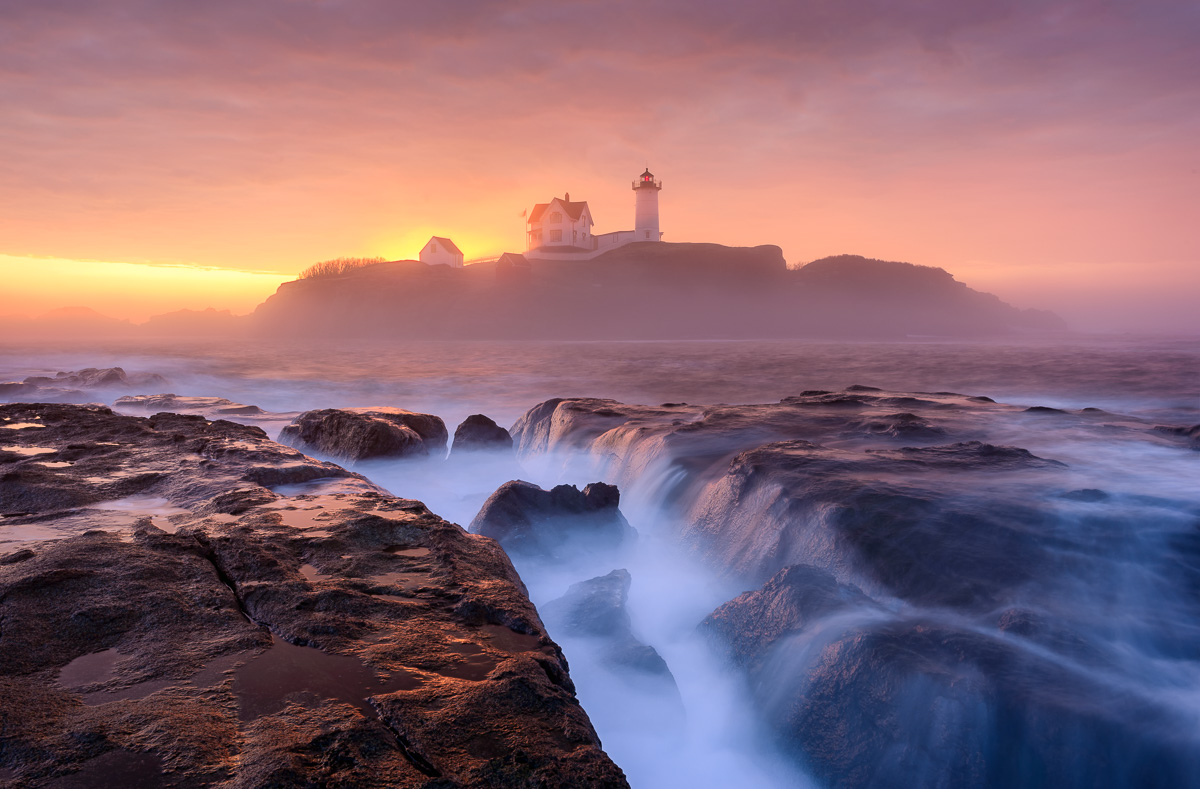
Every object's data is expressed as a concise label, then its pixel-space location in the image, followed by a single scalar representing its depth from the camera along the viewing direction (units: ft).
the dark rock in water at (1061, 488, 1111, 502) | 16.16
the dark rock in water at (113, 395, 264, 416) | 36.76
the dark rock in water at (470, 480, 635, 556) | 18.28
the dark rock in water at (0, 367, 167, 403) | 47.42
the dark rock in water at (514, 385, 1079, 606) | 13.37
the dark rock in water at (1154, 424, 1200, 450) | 23.22
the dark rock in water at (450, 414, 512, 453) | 32.50
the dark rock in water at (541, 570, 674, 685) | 13.09
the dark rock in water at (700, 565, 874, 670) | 12.21
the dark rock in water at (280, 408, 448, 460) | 26.37
